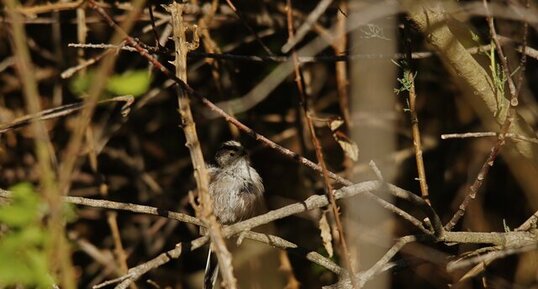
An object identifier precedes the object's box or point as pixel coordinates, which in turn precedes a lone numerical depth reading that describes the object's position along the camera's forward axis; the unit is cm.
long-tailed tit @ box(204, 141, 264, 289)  1054
